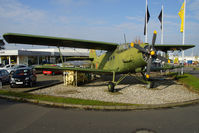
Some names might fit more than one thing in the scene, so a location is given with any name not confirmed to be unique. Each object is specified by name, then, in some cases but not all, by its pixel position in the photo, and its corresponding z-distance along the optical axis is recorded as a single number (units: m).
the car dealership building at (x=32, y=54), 30.80
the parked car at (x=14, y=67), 20.43
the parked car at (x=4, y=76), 14.14
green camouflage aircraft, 10.61
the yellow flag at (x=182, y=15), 19.58
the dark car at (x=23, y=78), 12.43
